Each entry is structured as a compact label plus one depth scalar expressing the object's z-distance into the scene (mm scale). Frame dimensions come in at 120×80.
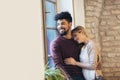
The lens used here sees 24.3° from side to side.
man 2361
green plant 2154
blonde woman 2477
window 3035
